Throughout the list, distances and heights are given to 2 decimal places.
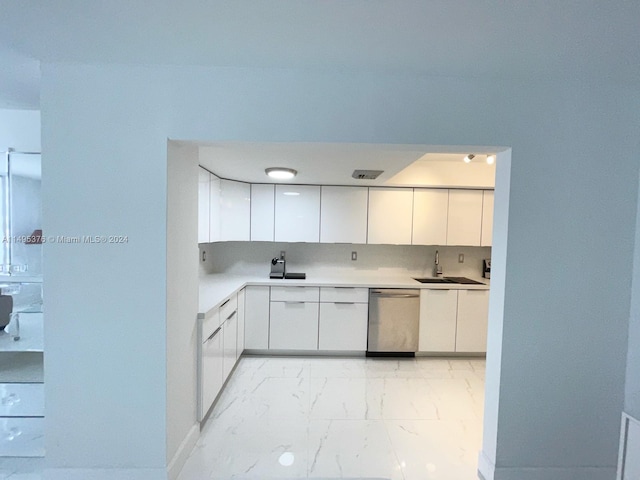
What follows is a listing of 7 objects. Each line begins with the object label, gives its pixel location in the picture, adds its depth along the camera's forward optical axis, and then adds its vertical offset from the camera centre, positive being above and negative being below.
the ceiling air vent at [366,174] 2.80 +0.55
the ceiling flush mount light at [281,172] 2.88 +0.55
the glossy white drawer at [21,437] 1.89 -1.43
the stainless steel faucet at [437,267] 3.98 -0.47
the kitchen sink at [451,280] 3.68 -0.61
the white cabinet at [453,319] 3.49 -1.01
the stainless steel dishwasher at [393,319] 3.46 -1.03
